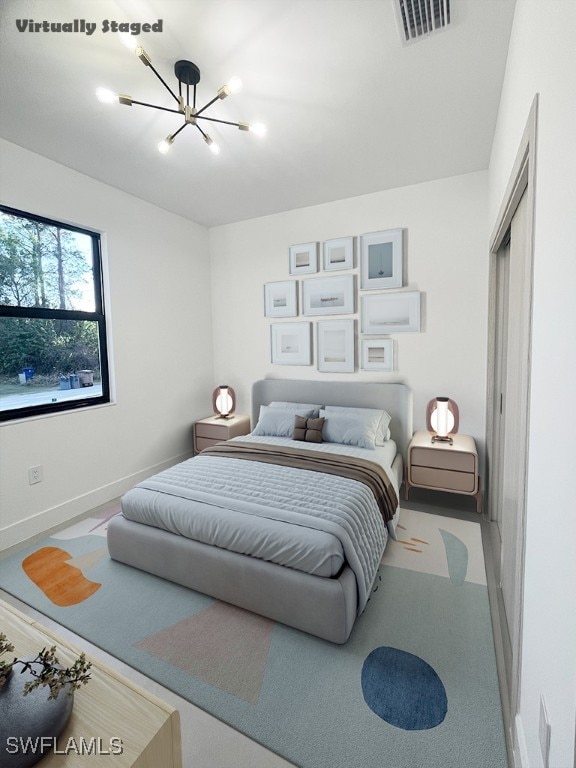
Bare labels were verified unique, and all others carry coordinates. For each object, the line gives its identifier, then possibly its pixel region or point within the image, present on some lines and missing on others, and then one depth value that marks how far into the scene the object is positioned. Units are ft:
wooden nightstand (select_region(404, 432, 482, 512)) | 9.37
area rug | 4.27
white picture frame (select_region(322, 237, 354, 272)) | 11.73
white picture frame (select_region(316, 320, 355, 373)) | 12.01
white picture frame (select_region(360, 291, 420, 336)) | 11.03
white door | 4.18
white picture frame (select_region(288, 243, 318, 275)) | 12.30
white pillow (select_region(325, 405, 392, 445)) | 10.32
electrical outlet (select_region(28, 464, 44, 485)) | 8.86
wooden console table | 3.05
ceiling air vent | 5.03
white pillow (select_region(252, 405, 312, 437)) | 11.05
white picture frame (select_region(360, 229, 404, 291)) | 11.09
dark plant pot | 2.91
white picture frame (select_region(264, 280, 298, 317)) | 12.74
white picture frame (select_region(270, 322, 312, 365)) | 12.73
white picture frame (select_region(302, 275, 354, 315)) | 11.86
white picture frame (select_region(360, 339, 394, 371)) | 11.51
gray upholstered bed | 5.65
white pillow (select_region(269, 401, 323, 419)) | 11.27
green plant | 3.23
